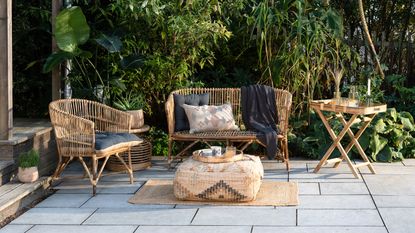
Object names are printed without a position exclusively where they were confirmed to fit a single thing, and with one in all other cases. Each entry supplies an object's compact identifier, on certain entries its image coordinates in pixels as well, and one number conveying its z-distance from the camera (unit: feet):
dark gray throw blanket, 20.35
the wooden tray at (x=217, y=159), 15.83
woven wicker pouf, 15.39
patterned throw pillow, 19.83
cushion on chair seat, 16.93
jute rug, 15.66
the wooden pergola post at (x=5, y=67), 16.78
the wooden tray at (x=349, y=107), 17.76
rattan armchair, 16.92
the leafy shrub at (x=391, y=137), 20.84
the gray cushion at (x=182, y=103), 20.27
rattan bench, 19.30
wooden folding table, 17.93
